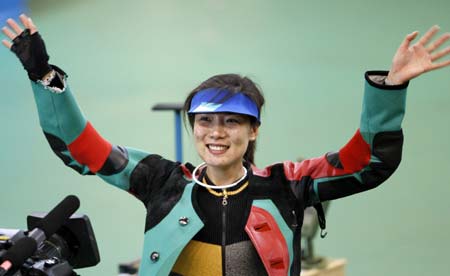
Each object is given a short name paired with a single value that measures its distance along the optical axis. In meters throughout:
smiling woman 5.93
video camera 5.48
